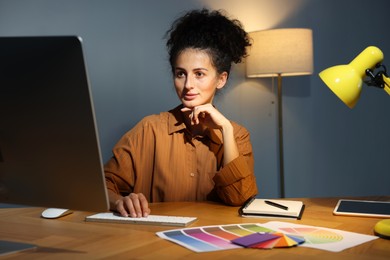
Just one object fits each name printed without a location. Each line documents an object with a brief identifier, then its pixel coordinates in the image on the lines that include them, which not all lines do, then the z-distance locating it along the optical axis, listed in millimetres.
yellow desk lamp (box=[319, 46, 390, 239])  1273
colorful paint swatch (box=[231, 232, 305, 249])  1012
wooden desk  959
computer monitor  840
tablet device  1334
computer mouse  1305
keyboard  1213
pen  1361
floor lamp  2791
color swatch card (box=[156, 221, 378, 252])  1015
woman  1829
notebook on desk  1307
